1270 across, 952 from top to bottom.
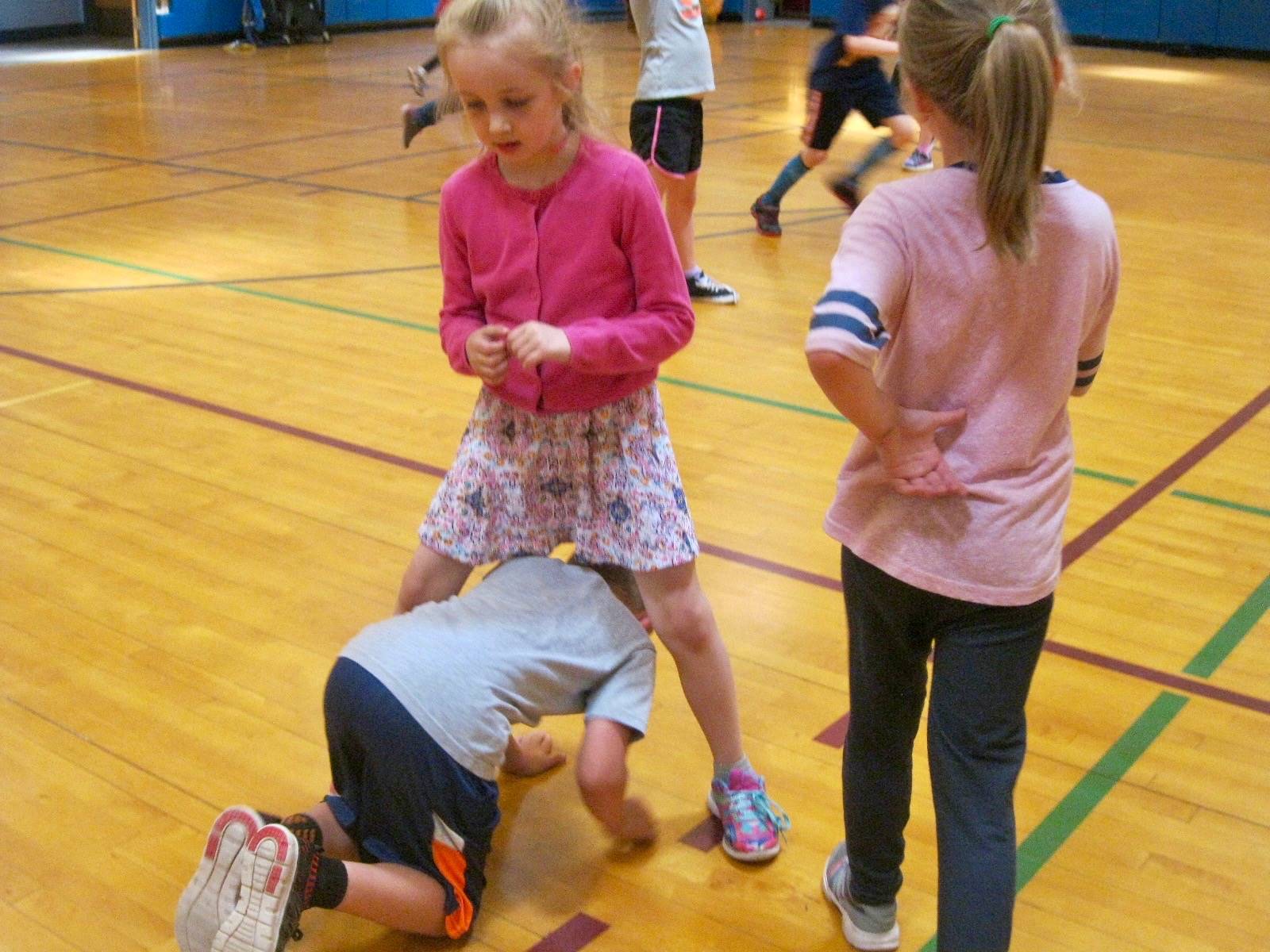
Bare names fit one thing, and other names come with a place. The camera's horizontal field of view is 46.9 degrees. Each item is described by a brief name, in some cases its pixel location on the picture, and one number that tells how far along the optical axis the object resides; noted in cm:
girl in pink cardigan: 174
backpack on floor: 1271
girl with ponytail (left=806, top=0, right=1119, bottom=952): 134
